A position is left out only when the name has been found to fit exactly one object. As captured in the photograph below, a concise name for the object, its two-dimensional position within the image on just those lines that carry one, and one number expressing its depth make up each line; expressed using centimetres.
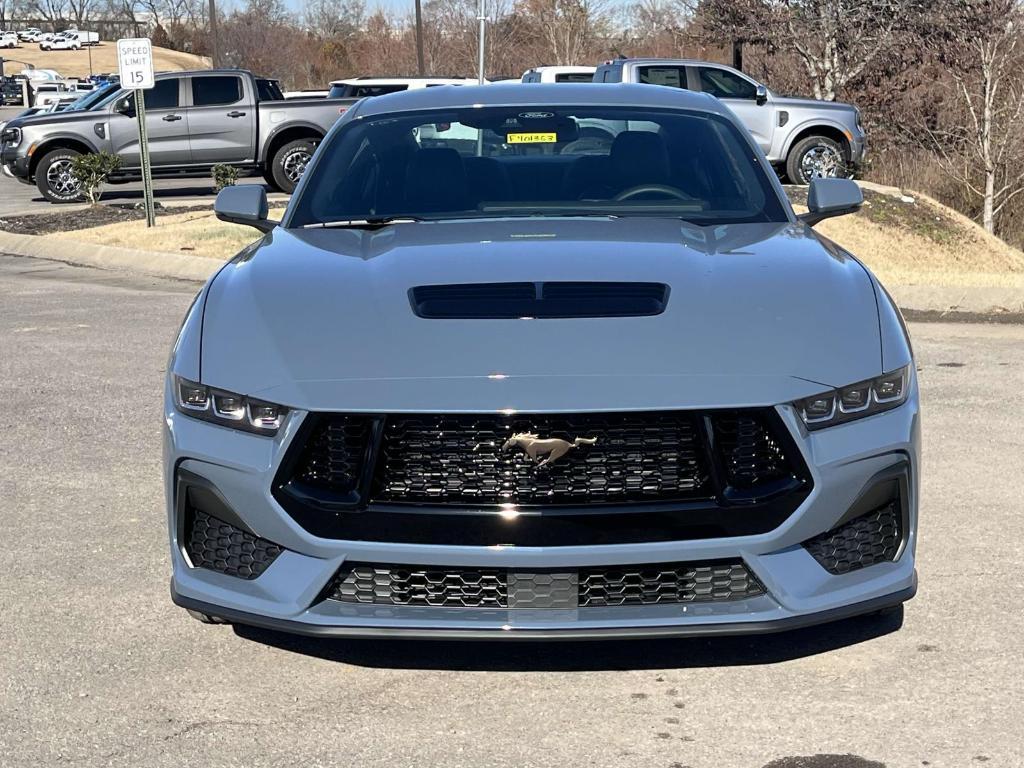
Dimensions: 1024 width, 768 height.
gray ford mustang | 352
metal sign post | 1723
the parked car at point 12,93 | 7362
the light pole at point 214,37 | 5803
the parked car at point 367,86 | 2589
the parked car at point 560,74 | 2253
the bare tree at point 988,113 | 2530
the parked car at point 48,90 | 5415
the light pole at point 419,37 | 5113
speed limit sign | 1681
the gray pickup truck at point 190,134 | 2233
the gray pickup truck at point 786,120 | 2008
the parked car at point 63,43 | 12119
